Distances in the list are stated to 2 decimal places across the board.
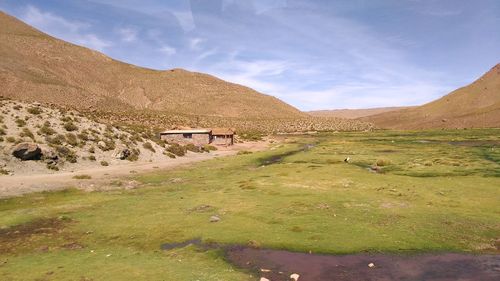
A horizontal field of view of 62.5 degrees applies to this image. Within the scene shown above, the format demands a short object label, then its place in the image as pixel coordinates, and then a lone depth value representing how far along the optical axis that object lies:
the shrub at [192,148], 70.62
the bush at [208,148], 75.15
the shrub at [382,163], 46.48
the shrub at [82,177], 36.88
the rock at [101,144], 52.50
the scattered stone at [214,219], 21.56
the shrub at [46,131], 50.29
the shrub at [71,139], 49.72
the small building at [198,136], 81.81
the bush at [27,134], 47.18
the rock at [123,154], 51.53
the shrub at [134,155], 53.24
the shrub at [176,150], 62.95
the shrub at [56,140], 48.06
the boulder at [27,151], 40.38
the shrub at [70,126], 53.94
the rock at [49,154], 42.41
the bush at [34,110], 55.09
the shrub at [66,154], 45.16
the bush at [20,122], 49.57
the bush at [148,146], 59.75
